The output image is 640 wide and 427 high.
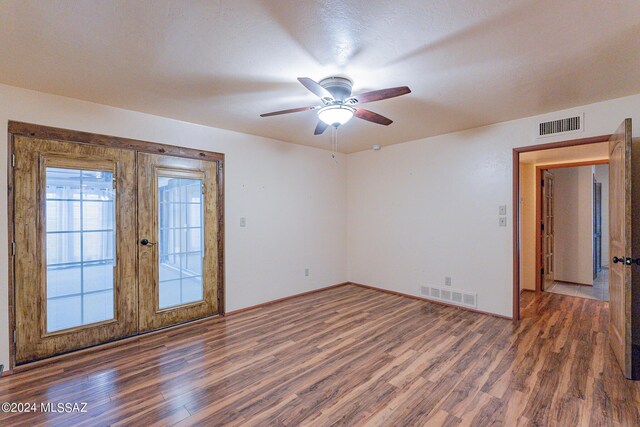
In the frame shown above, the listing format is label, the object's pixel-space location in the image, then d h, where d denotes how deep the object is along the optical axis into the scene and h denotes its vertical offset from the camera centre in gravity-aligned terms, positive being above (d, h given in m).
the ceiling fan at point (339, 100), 2.21 +0.90
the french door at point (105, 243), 2.66 -0.29
